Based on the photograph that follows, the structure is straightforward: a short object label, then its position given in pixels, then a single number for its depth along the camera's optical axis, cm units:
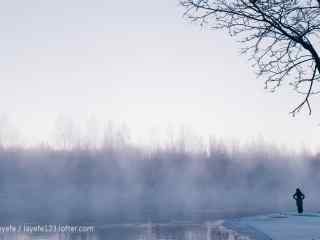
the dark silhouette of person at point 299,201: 3769
